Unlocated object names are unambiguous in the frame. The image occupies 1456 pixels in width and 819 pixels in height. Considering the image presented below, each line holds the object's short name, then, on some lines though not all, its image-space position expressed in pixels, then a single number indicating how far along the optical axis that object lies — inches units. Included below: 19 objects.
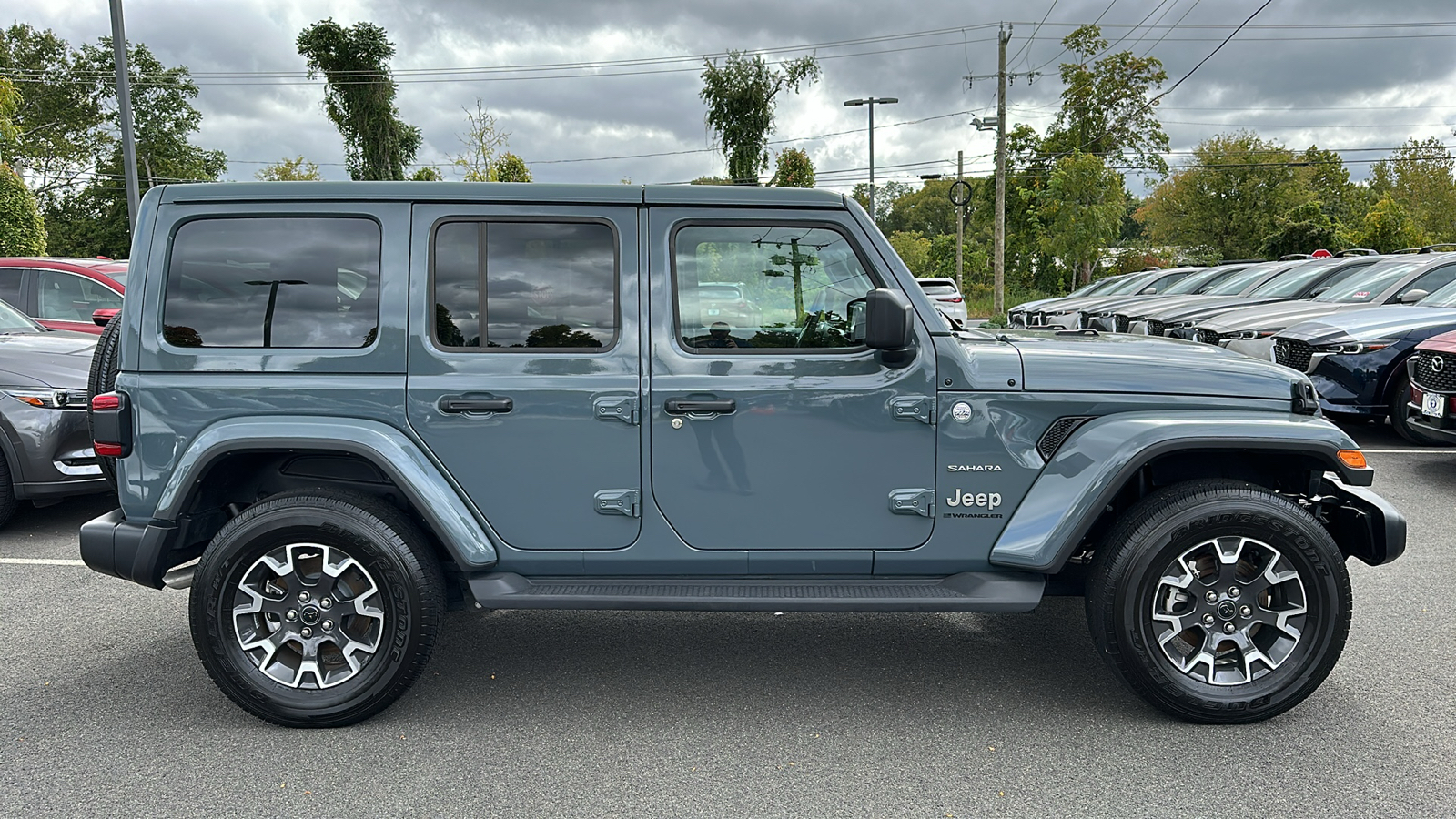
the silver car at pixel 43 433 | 220.4
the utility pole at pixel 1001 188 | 1075.9
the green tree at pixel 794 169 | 1378.0
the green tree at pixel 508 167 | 1084.5
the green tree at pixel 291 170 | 1989.4
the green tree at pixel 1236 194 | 1830.7
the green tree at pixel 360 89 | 1556.3
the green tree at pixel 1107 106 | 1697.8
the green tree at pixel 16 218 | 722.2
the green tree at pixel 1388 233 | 1146.7
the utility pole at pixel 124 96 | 567.5
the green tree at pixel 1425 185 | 1908.2
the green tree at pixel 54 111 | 1982.0
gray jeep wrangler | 126.1
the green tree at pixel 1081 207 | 1159.0
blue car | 320.2
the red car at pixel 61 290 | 342.6
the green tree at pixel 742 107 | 1486.2
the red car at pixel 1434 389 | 262.4
